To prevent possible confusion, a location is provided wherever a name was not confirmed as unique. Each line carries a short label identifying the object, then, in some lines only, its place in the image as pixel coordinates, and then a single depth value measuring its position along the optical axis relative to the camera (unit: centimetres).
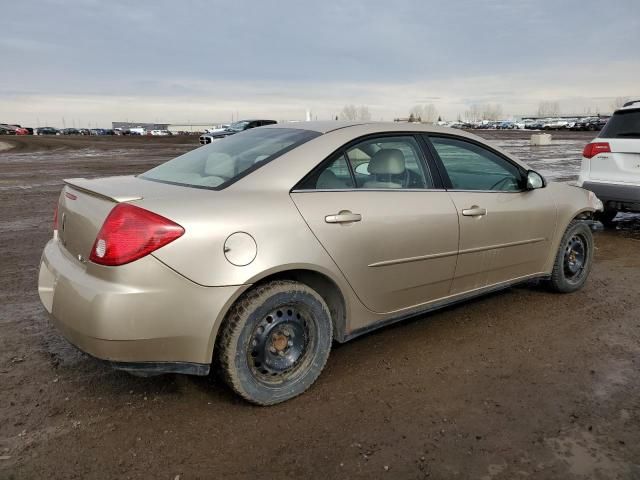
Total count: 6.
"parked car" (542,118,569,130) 7981
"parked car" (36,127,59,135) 8622
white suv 668
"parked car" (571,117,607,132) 6927
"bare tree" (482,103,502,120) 16875
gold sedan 253
